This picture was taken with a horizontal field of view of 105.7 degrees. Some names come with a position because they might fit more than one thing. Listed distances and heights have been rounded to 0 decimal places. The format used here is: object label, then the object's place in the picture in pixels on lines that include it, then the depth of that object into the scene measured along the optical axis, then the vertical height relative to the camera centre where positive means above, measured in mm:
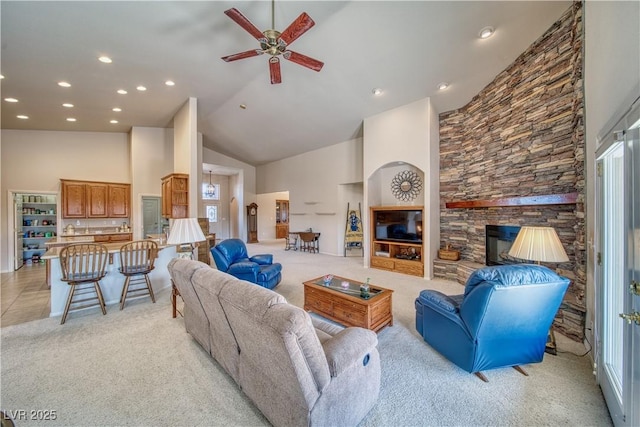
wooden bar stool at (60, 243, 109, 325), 3031 -701
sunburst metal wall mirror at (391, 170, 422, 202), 5787 +650
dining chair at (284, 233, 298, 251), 9109 -1117
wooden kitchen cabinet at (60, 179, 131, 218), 6004 +382
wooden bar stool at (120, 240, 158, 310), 3461 -685
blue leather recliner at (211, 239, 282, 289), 3781 -857
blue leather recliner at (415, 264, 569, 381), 1845 -865
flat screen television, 5348 -319
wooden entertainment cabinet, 5246 -910
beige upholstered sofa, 1226 -860
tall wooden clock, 10859 -467
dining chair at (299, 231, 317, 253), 8281 -1006
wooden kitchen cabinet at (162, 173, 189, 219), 5090 +374
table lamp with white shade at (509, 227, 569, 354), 2152 -321
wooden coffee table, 2656 -1087
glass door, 1331 -431
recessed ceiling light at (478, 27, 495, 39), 3276 +2454
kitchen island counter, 3217 -986
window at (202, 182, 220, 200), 11014 +996
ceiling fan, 2385 +1889
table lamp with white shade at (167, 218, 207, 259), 3230 -268
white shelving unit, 6230 -306
